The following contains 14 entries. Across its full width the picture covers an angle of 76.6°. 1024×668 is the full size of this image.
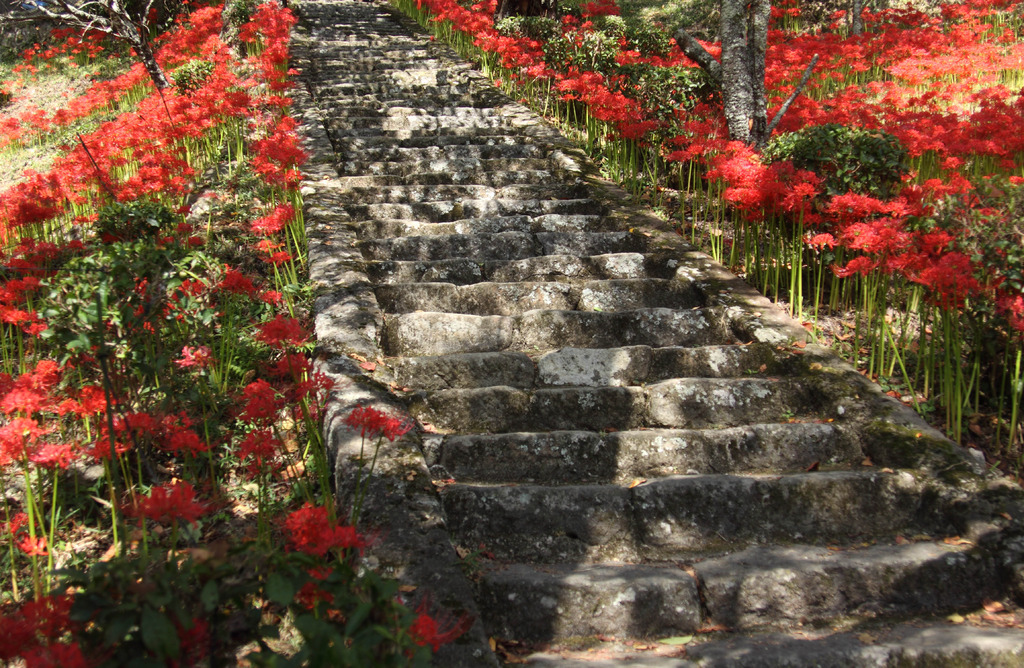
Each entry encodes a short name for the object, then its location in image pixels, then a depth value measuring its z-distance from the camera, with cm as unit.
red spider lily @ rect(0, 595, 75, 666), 138
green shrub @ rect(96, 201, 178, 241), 371
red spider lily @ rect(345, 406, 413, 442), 201
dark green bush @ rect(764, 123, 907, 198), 421
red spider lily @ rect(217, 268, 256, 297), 303
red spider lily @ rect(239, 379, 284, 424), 217
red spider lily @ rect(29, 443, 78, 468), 216
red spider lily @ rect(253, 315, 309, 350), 230
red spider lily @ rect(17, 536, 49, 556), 211
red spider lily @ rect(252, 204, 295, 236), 375
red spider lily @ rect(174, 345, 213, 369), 287
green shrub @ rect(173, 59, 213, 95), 741
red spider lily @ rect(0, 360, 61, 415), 219
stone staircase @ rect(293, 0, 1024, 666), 225
